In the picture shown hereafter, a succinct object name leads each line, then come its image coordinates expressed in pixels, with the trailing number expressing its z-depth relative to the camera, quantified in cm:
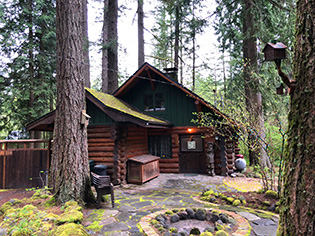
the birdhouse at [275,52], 237
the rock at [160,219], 466
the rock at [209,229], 409
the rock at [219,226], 416
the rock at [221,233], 370
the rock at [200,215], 489
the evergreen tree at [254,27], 1016
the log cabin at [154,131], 917
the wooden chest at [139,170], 905
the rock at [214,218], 468
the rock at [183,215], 496
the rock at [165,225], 443
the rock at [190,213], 499
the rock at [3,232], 356
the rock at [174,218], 478
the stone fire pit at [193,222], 409
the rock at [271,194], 596
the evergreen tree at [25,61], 1167
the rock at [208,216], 482
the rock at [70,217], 405
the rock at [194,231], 394
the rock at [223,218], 456
